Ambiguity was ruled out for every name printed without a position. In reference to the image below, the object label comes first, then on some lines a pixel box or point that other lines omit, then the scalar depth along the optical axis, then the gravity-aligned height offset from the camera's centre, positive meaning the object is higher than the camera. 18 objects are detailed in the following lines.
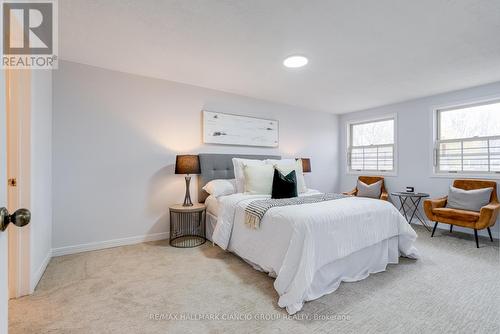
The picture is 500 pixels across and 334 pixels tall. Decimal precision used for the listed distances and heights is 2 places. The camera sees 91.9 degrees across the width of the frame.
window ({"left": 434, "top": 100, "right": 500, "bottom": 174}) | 3.60 +0.40
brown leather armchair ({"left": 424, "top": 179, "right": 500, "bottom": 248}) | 3.01 -0.63
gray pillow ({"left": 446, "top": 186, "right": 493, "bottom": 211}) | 3.32 -0.47
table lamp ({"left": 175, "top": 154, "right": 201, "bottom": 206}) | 3.20 -0.02
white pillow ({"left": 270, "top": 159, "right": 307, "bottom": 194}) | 3.39 -0.06
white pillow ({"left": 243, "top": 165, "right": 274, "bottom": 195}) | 3.13 -0.20
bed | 1.89 -0.72
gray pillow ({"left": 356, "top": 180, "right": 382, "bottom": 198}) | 4.60 -0.48
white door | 0.72 -0.12
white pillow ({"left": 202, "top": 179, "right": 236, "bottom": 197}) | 3.28 -0.32
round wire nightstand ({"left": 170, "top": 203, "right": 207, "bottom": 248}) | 3.20 -0.92
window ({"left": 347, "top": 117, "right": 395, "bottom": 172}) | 4.80 +0.39
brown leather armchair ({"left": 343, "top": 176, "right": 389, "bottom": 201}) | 4.68 -0.31
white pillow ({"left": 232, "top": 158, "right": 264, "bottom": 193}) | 3.39 -0.08
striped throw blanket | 2.35 -0.40
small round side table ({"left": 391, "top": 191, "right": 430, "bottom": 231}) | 3.97 -0.75
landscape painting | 3.79 +0.59
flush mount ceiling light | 2.75 +1.21
